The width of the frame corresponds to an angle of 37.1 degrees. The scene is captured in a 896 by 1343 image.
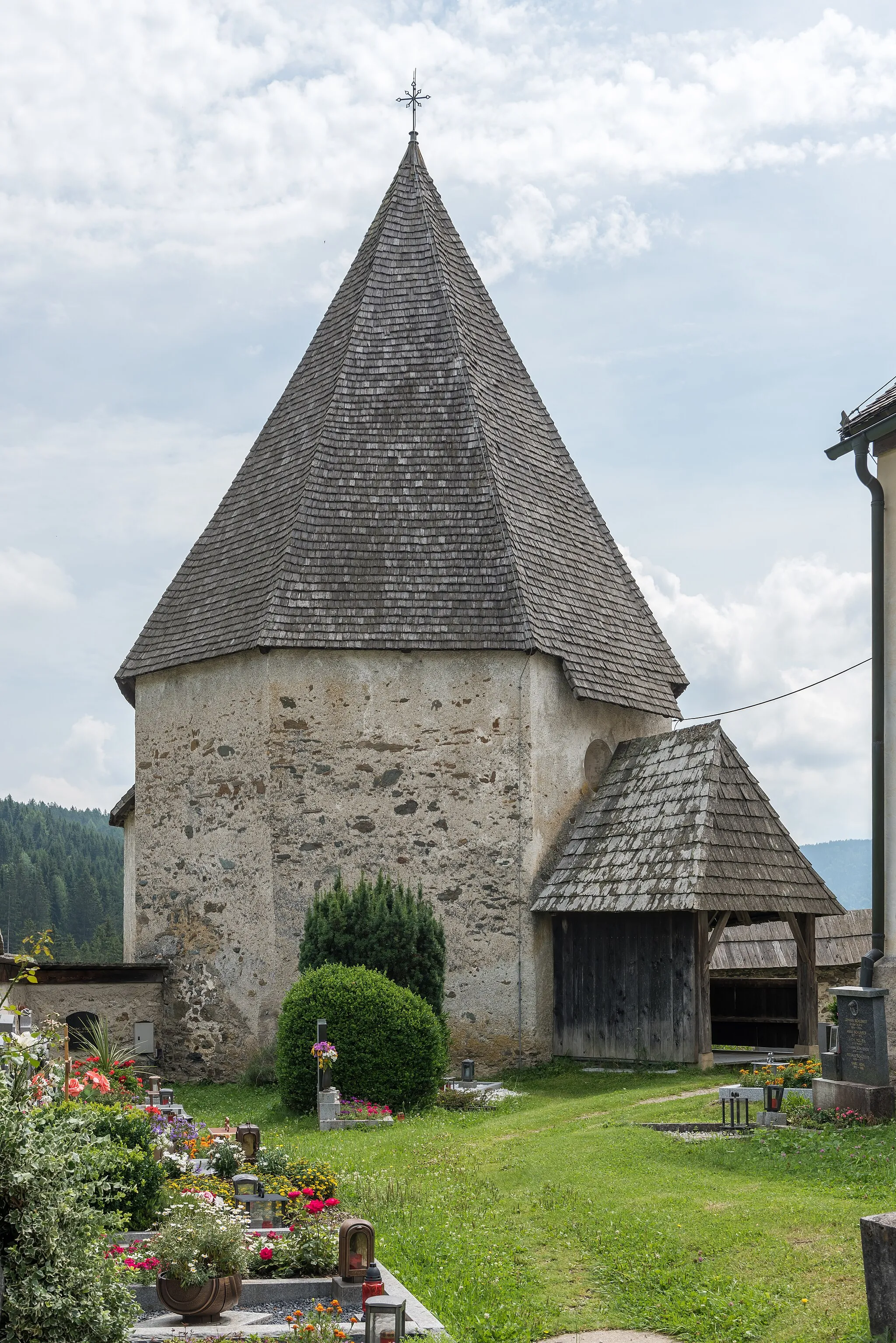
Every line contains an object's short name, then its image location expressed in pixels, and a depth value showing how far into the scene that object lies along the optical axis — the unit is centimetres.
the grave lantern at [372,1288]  725
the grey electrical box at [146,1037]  2016
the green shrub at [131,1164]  818
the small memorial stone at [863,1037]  1127
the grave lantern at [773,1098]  1177
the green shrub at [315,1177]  983
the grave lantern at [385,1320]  655
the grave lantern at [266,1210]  909
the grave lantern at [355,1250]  771
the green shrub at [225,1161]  1037
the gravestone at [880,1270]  602
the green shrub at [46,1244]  543
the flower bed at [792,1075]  1280
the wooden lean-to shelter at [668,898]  1722
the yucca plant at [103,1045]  1299
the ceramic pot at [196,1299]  723
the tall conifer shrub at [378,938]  1714
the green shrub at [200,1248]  723
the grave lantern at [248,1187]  959
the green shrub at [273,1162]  1021
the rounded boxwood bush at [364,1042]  1506
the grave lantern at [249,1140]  1100
